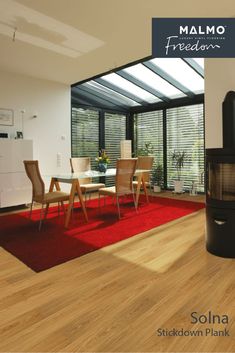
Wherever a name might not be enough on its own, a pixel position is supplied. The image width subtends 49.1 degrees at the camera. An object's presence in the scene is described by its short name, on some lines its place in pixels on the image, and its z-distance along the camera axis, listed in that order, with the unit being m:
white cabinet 4.59
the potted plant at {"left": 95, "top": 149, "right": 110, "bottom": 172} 4.68
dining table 3.71
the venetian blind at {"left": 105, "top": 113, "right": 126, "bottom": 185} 7.08
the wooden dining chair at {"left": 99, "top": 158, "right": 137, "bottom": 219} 4.04
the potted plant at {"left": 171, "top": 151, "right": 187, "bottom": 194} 6.38
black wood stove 2.44
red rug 2.73
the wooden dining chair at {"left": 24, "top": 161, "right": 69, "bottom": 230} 3.54
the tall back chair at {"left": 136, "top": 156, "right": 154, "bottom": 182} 5.60
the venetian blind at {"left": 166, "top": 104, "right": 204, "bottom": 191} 6.31
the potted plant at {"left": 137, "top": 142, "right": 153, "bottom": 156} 7.15
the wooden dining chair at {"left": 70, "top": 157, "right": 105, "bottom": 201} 4.84
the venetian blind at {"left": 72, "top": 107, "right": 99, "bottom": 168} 6.42
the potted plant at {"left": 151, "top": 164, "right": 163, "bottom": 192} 6.77
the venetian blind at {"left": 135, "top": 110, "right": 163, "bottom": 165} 7.07
